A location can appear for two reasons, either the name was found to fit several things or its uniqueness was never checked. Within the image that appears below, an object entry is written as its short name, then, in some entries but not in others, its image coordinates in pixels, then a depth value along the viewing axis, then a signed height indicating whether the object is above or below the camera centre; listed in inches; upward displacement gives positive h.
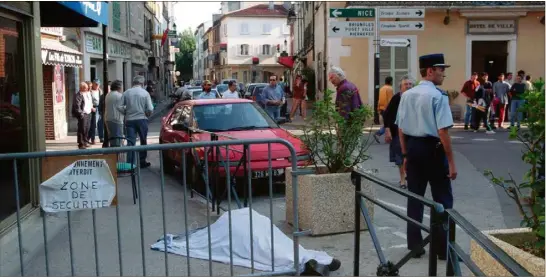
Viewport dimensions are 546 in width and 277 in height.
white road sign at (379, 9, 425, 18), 757.9 +81.3
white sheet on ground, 208.5 -57.4
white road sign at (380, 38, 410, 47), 765.9 +46.9
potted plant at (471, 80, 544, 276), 132.6 -29.1
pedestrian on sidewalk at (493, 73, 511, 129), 730.2 -19.3
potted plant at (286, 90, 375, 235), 252.8 -35.6
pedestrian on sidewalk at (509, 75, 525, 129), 681.7 -10.1
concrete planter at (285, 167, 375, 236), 252.5 -49.1
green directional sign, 708.7 +77.6
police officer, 211.6 -18.7
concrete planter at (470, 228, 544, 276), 127.5 -38.2
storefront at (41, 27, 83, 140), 610.5 +3.1
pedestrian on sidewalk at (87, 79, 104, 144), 636.1 -38.1
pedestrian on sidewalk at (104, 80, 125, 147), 481.1 -23.7
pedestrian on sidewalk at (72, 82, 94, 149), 577.9 -25.6
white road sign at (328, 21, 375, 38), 709.9 +60.1
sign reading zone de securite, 177.2 -29.6
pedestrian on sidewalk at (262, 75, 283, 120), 701.9 -18.1
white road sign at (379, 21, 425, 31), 756.2 +66.4
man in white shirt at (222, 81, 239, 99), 653.3 -10.3
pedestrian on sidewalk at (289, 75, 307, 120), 911.0 -18.3
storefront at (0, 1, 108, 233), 265.3 -5.1
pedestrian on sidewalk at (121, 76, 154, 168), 454.3 -20.8
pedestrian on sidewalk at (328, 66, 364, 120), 305.6 -5.0
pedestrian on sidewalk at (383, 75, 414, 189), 327.6 -25.1
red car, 331.3 -28.4
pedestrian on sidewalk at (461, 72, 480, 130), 698.8 -10.3
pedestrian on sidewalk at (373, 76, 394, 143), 530.1 -13.1
